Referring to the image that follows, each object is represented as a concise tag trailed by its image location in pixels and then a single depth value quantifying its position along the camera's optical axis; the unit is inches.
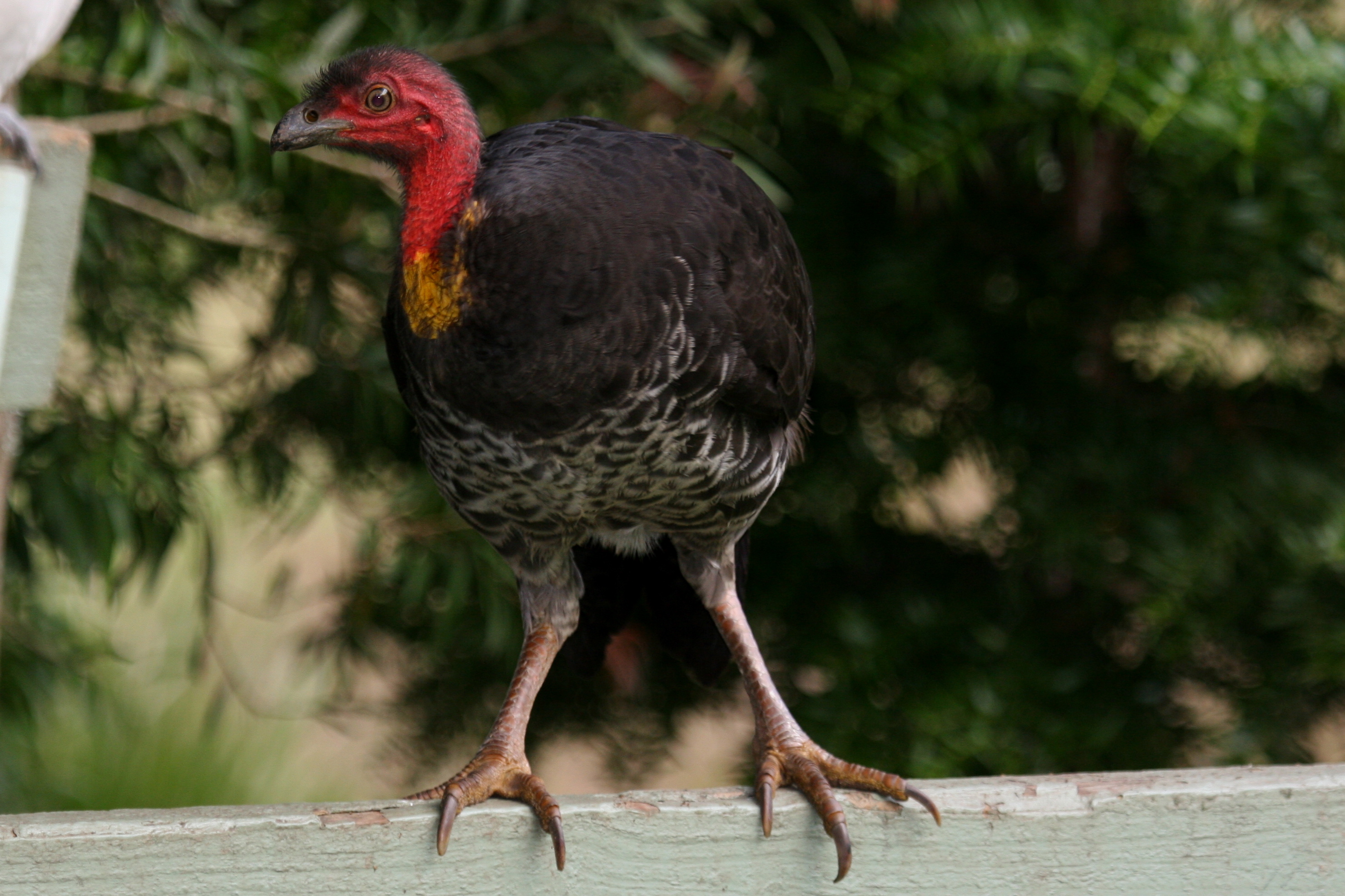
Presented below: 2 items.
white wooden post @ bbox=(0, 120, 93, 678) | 339.2
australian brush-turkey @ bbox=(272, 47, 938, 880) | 346.0
